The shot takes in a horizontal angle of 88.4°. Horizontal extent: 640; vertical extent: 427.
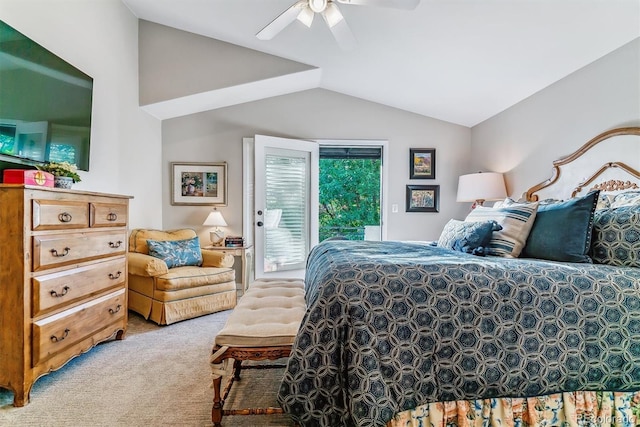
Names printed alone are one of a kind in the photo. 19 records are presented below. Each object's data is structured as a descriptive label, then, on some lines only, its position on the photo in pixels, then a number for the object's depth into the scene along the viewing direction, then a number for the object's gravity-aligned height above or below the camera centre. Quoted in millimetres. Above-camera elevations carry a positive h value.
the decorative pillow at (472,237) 2027 -157
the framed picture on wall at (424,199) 4535 +177
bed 1298 -538
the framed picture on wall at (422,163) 4531 +670
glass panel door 4145 +71
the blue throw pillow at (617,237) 1603 -115
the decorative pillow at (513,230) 1943 -105
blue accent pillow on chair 3295 -444
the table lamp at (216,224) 4113 -189
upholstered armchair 2990 -667
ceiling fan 1997 +1294
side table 3941 -538
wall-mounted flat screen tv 2010 +704
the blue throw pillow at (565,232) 1714 -101
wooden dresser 1713 -424
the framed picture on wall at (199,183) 4352 +334
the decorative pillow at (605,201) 1926 +79
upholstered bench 1495 -600
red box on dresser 1899 +170
